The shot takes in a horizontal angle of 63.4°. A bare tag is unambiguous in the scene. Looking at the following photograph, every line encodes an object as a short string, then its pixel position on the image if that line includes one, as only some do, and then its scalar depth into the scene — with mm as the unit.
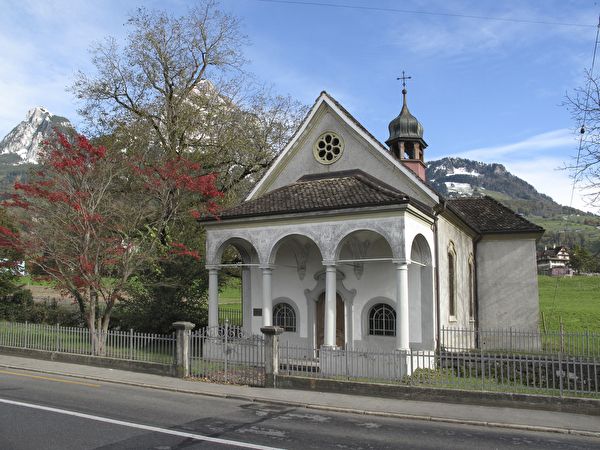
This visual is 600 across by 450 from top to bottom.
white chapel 14484
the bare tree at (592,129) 12988
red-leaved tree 16156
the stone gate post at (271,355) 12336
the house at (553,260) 89962
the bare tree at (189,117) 23859
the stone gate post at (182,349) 13430
